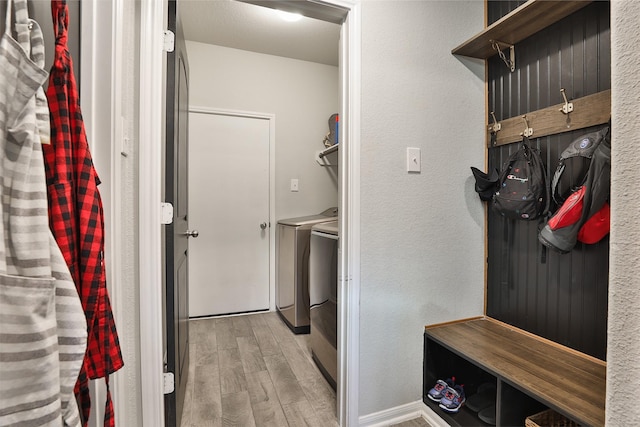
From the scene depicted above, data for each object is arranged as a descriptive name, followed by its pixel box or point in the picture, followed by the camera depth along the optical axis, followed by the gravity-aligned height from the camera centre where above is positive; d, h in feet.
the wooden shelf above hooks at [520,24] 4.13 +2.80
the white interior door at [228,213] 9.43 -0.16
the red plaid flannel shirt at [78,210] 1.62 -0.01
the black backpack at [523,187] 4.46 +0.33
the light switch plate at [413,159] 5.10 +0.84
